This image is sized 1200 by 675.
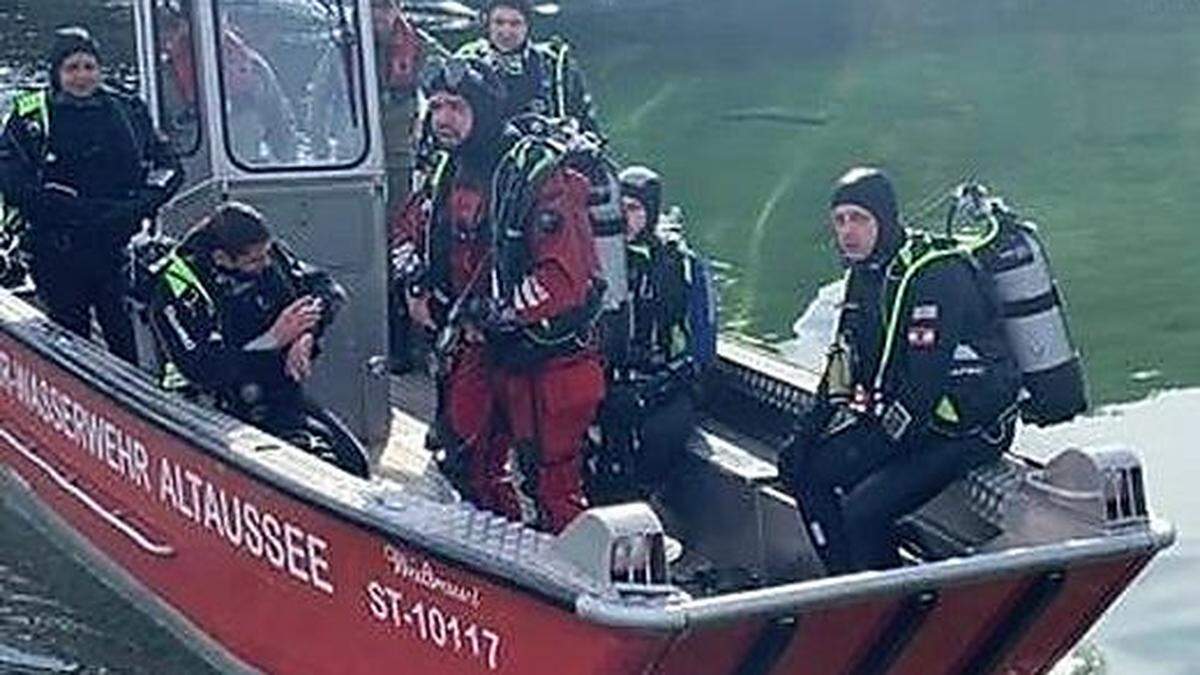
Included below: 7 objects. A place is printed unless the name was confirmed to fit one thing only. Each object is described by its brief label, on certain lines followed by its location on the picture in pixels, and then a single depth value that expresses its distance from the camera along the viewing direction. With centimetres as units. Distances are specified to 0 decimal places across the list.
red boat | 566
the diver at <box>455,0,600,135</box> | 859
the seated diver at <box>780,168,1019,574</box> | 600
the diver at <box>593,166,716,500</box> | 728
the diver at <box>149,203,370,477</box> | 680
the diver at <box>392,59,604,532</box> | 646
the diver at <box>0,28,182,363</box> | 799
